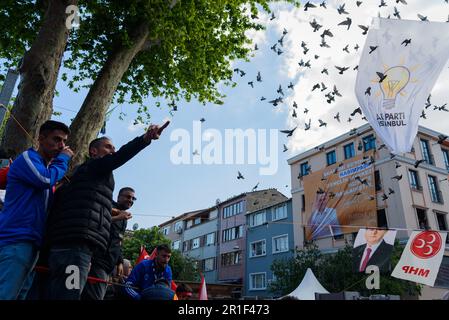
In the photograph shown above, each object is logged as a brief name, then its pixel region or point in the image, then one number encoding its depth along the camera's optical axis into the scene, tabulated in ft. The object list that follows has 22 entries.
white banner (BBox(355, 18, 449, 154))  24.25
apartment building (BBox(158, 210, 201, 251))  184.63
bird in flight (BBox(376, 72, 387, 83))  25.13
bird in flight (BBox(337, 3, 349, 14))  29.22
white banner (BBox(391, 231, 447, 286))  29.89
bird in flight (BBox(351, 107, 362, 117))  31.06
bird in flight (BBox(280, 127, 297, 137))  34.32
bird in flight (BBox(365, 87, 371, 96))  25.32
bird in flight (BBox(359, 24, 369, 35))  28.96
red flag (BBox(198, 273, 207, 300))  34.28
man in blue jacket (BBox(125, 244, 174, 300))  17.04
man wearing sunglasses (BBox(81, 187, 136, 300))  11.31
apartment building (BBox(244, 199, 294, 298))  109.19
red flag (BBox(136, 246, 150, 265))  34.51
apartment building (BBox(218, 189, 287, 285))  130.52
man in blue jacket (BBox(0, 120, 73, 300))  8.67
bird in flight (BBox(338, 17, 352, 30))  28.16
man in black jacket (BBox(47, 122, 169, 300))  9.12
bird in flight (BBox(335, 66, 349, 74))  33.00
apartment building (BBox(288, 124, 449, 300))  83.35
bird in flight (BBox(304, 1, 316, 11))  34.94
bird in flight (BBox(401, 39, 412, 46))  25.58
